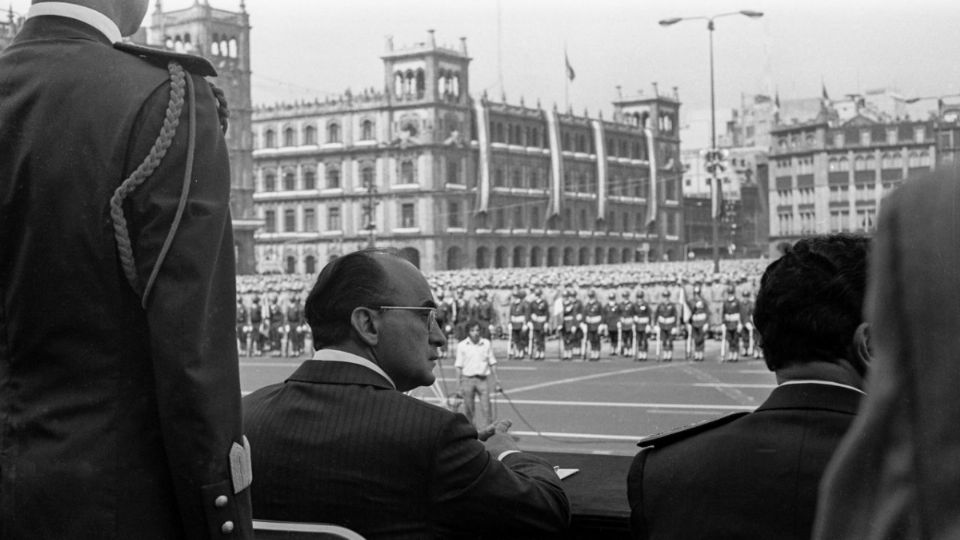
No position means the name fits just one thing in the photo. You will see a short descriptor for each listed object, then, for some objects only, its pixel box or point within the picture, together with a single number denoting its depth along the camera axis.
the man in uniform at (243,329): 29.54
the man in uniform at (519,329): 26.31
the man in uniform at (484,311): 26.09
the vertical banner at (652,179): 88.06
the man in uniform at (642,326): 24.36
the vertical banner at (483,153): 75.38
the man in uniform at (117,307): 1.86
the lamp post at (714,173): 30.13
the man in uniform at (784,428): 2.12
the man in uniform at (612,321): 25.58
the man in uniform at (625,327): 25.00
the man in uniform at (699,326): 23.58
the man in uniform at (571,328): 25.55
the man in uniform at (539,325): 26.06
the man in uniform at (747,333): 23.44
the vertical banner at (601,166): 82.75
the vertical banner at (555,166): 78.81
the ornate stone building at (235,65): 62.31
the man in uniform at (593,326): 25.06
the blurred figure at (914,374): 0.96
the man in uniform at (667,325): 23.89
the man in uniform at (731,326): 23.11
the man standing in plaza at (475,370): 12.77
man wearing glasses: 2.46
